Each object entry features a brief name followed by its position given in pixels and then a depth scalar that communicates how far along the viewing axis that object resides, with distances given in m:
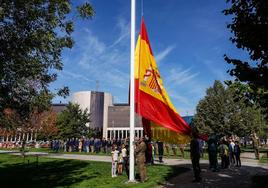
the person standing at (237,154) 13.51
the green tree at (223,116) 29.71
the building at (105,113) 72.50
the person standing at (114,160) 10.54
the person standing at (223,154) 12.54
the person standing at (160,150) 14.89
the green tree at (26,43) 6.70
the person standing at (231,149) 14.15
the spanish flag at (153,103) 8.08
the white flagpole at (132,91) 8.99
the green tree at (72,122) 38.66
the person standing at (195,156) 9.11
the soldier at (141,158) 9.24
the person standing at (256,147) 18.38
